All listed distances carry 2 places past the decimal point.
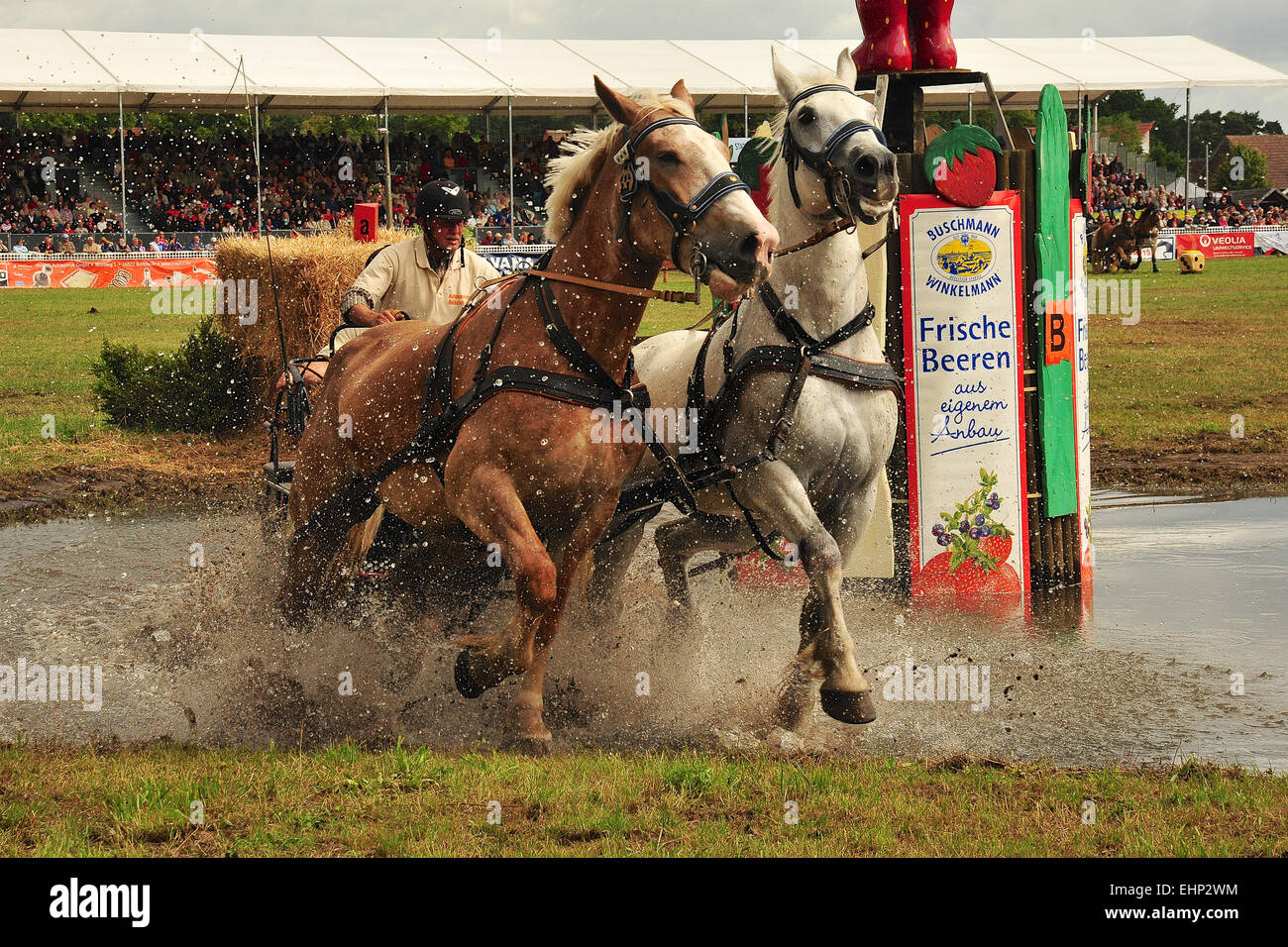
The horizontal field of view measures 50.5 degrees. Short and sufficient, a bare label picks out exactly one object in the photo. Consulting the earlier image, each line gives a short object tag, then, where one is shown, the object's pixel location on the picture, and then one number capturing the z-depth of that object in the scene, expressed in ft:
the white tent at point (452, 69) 101.14
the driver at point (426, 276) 24.29
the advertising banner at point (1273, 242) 135.54
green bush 43.21
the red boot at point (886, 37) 24.75
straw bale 40.75
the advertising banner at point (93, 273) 96.37
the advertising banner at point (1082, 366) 25.79
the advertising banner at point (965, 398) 24.32
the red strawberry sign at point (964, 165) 23.86
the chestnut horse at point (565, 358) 15.23
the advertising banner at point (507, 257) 93.97
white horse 18.06
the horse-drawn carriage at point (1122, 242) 110.42
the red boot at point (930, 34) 25.82
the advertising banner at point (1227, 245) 133.59
